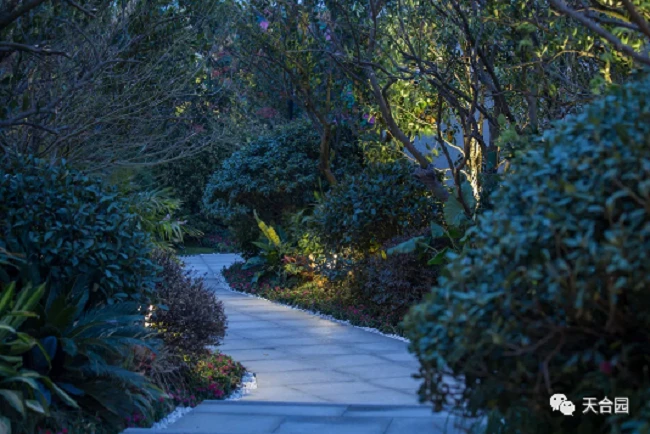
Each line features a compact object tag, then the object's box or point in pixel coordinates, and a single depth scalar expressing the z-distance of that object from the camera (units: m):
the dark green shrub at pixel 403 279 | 10.23
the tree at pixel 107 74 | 7.02
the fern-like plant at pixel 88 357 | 5.29
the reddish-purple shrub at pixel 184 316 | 7.02
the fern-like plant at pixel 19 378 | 4.64
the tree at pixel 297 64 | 12.10
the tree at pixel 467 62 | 7.00
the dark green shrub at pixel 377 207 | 11.27
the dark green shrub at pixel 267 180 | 15.09
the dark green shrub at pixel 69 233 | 5.88
